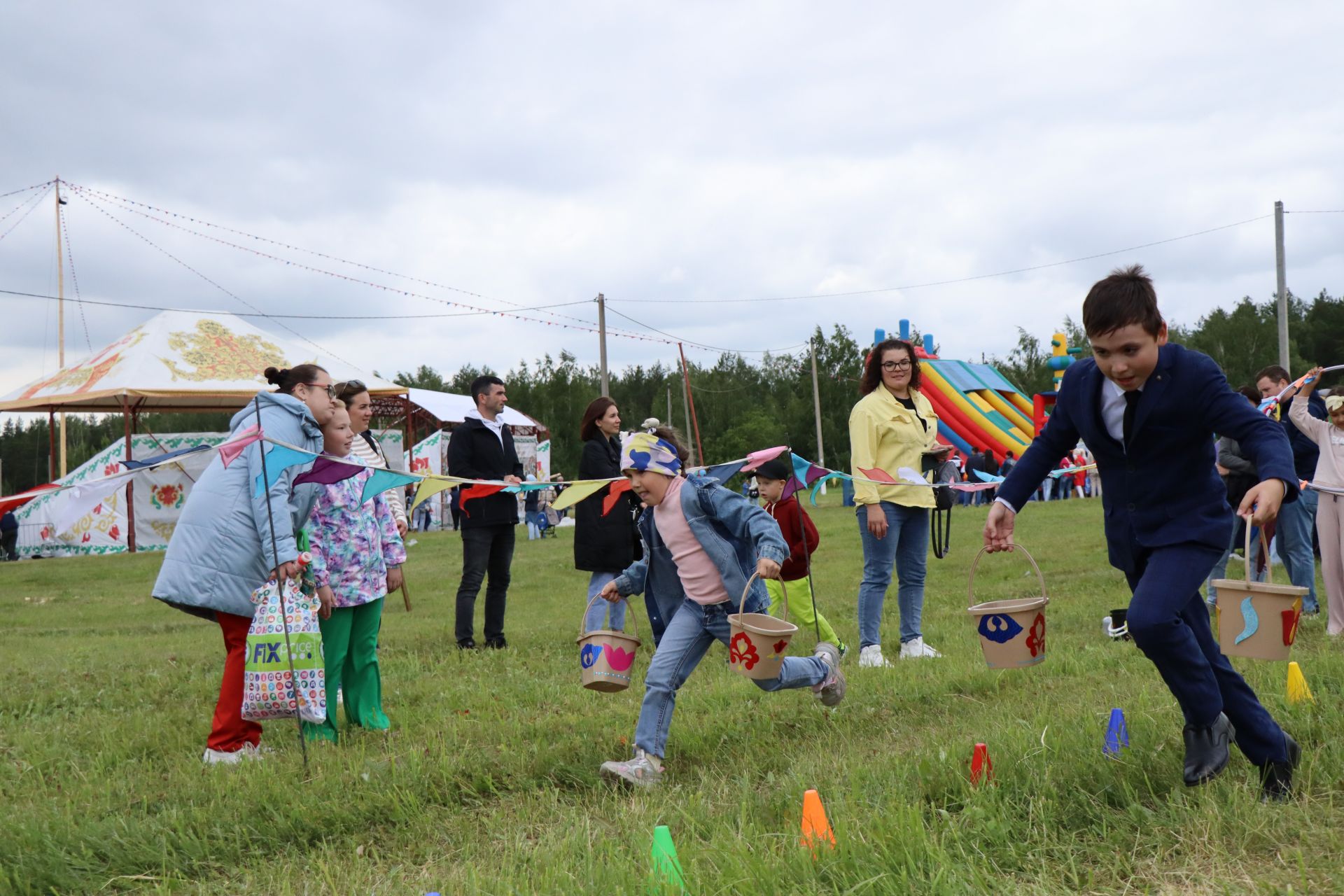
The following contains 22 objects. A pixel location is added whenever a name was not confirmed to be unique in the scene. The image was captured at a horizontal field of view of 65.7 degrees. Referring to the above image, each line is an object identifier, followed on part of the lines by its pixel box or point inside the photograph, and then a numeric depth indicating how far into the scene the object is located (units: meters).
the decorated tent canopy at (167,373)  21.17
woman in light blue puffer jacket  4.87
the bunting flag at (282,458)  4.91
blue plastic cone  3.77
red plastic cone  3.62
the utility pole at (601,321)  29.81
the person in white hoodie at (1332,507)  6.86
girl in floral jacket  5.42
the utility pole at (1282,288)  25.08
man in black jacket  7.91
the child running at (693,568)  4.48
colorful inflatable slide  30.42
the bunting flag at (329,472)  5.06
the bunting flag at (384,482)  5.29
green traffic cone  2.95
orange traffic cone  3.17
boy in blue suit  3.20
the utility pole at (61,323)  26.11
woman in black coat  7.53
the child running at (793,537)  6.89
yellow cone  4.36
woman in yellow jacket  6.58
